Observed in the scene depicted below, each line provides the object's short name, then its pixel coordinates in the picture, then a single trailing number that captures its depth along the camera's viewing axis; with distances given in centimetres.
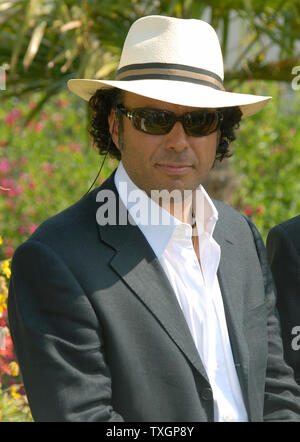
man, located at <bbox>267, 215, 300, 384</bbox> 518
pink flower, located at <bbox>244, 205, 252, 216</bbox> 1175
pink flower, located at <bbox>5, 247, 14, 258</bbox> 1039
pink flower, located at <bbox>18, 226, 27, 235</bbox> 1192
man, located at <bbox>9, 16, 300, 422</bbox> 409
